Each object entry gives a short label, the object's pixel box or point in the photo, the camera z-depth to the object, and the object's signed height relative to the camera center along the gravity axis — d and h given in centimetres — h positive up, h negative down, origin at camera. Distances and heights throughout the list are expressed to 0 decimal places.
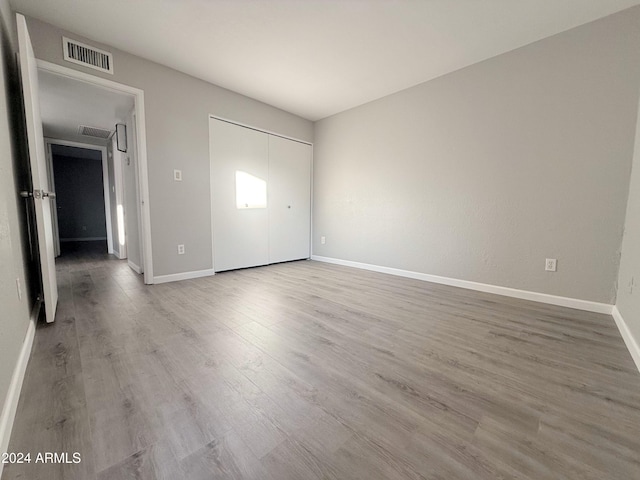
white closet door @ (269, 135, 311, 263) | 403 +24
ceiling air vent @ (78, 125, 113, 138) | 429 +140
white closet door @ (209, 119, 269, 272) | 337 +26
